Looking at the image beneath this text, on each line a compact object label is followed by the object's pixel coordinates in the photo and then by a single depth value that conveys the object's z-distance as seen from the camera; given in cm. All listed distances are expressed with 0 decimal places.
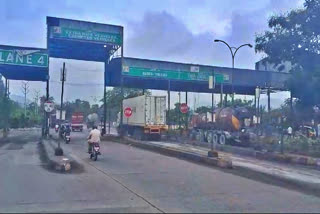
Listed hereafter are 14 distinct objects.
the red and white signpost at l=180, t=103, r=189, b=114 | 3574
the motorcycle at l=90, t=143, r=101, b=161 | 1811
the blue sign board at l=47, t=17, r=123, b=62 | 3512
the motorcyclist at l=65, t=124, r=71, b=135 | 3176
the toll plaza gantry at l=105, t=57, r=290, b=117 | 4275
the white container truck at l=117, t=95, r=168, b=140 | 3606
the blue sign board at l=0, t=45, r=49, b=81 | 3459
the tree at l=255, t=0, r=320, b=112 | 2231
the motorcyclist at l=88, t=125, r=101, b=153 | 1847
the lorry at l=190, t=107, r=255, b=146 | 2890
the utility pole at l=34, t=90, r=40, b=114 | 11600
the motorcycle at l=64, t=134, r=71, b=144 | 3062
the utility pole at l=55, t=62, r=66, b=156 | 2010
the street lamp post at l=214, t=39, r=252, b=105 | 3594
